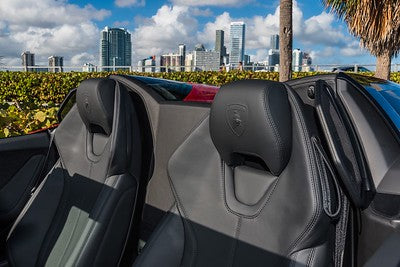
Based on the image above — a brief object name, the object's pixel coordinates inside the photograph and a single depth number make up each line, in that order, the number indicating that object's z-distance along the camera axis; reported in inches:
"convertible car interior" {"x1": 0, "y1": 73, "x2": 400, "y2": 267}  54.6
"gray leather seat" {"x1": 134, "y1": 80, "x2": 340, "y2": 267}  53.0
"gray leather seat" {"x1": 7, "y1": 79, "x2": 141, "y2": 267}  78.7
